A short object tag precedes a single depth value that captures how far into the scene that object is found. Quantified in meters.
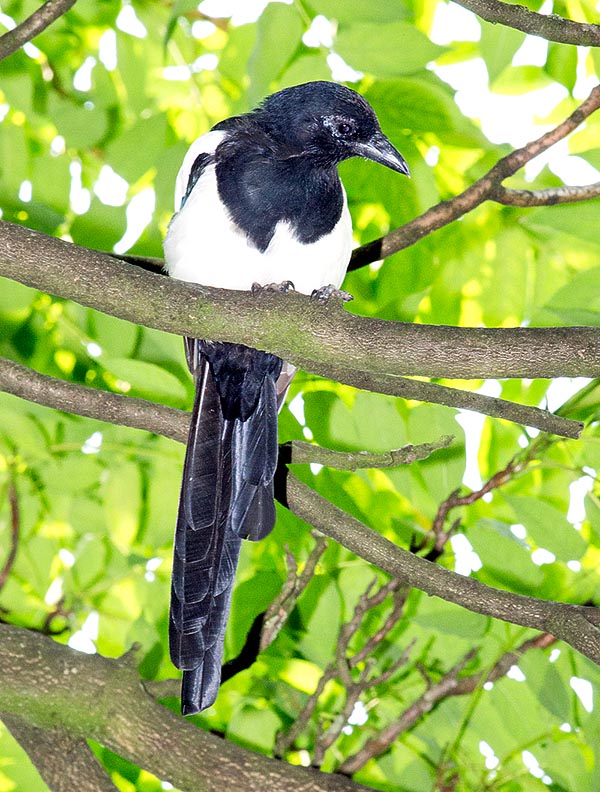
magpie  5.14
